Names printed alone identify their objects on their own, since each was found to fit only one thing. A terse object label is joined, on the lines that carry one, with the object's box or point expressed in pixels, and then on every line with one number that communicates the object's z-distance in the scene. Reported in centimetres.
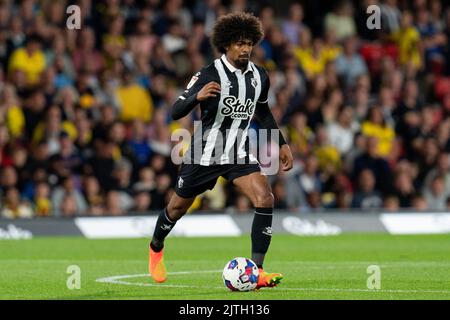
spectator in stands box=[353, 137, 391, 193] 2014
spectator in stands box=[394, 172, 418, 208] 2028
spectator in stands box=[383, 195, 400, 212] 1997
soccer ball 988
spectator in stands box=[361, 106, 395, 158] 2122
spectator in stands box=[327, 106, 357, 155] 2084
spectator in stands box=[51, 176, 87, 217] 1817
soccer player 1039
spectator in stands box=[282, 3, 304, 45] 2268
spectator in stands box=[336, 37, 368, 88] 2238
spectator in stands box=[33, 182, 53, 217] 1805
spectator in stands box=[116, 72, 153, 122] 2005
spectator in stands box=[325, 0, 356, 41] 2338
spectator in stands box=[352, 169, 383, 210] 1981
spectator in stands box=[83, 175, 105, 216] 1850
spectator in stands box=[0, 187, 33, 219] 1773
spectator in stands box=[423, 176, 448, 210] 2047
